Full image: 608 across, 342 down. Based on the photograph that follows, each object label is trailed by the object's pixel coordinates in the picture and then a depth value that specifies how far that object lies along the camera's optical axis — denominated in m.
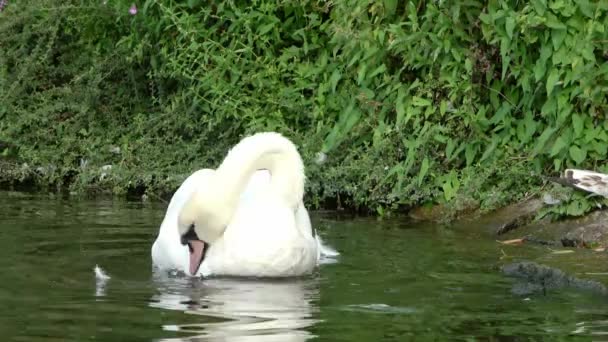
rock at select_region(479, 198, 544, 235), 20.52
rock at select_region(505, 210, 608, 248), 19.11
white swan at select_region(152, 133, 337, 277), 16.28
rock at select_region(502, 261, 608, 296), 15.07
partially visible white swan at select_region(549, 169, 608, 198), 19.83
